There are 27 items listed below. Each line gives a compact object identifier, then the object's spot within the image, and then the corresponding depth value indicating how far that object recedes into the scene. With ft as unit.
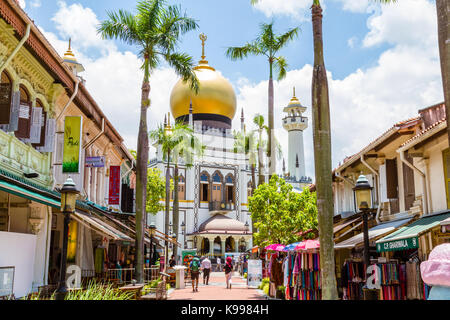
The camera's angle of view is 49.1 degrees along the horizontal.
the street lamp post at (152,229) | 80.37
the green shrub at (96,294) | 30.83
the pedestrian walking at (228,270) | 74.59
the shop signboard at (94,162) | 62.35
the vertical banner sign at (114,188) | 81.31
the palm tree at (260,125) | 116.17
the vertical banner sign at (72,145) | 51.24
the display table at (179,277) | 79.19
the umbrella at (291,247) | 52.00
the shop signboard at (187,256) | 114.21
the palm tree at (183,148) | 113.80
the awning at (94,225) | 48.07
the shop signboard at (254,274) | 75.15
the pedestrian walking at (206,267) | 85.92
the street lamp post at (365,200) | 33.91
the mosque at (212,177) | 166.20
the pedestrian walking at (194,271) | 71.30
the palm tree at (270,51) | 77.20
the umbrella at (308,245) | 47.04
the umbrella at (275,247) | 59.66
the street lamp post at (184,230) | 163.72
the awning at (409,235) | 36.27
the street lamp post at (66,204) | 33.14
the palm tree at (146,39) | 56.13
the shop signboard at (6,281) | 37.09
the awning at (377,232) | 45.01
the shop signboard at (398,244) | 36.24
